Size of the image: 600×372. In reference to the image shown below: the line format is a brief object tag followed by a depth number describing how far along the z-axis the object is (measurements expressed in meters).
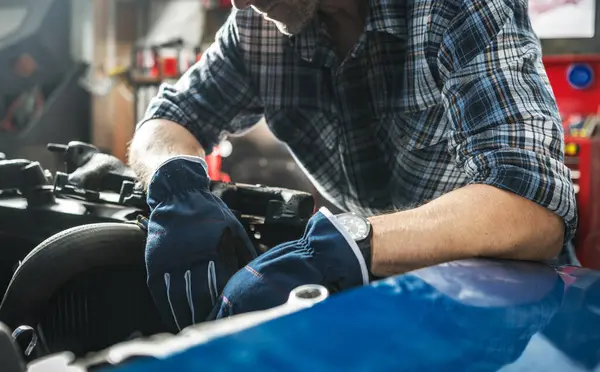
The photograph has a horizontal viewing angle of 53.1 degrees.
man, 0.72
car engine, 0.78
